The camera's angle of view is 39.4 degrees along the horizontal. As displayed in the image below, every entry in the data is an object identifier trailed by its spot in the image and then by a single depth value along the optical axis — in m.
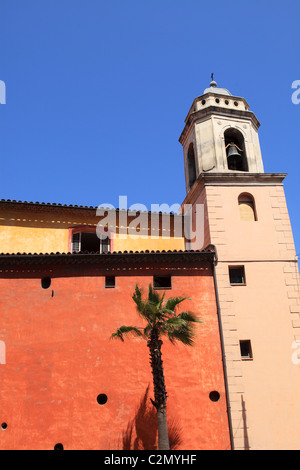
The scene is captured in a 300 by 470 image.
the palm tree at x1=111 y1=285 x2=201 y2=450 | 11.80
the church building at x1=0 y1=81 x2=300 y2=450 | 13.42
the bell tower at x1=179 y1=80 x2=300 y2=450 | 13.82
